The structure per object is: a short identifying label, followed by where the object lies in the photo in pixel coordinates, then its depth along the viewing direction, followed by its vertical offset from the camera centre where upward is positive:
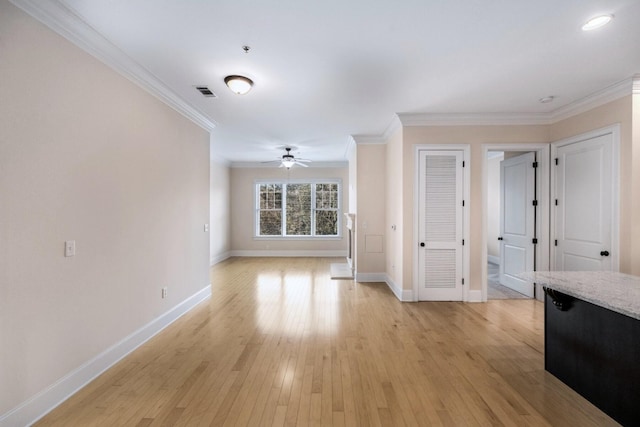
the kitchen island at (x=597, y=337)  1.83 -0.91
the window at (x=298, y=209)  8.88 +0.11
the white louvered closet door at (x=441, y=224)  4.41 -0.17
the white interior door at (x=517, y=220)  4.54 -0.12
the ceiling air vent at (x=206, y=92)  3.40 +1.47
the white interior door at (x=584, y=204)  3.47 +0.11
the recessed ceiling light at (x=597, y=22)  2.17 +1.47
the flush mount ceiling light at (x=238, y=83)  3.02 +1.36
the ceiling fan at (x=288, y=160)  6.48 +1.20
